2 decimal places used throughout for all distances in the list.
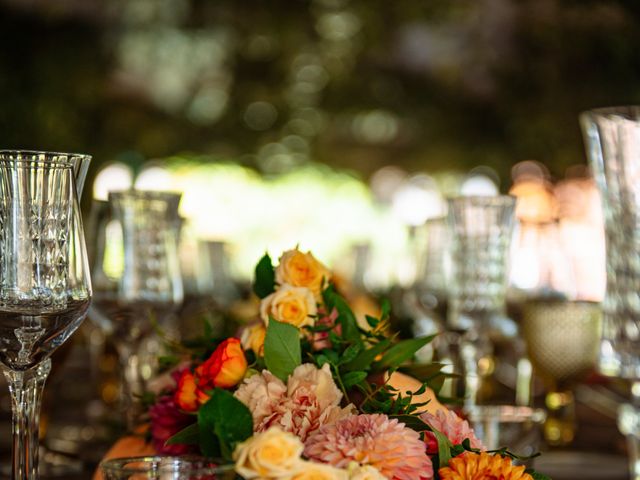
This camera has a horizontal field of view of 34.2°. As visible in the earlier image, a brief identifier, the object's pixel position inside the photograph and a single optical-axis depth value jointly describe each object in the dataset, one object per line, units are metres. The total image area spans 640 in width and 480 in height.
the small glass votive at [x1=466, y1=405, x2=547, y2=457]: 1.42
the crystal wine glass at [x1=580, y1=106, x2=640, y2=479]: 1.32
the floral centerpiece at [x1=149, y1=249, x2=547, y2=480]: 0.73
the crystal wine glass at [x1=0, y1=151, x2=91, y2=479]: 0.87
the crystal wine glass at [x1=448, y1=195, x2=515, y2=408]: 1.56
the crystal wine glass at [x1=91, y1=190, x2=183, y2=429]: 1.52
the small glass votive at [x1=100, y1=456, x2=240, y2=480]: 0.69
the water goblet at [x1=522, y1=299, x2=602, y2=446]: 1.91
